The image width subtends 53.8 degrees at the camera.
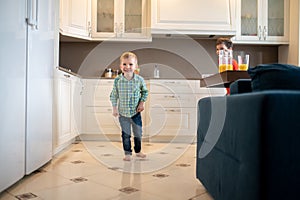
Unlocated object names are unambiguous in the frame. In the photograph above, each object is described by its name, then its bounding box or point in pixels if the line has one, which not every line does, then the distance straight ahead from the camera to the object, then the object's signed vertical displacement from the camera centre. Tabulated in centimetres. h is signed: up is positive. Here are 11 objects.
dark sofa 85 -14
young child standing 266 -3
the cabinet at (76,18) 340 +96
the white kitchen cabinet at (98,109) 369 -15
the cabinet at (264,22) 399 +104
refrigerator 153 +7
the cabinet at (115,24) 388 +97
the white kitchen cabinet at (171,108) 367 -13
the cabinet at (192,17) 378 +104
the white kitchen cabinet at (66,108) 258 -11
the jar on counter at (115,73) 404 +33
